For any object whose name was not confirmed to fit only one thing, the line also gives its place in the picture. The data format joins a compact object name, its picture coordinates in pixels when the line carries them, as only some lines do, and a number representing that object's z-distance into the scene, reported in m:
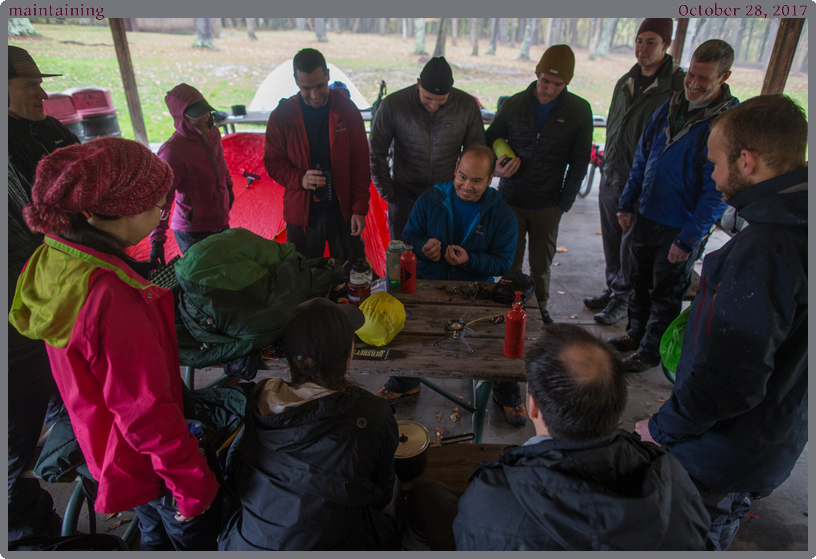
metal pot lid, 1.79
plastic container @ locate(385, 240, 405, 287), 2.49
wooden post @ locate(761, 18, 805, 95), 4.46
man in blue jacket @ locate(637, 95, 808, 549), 1.36
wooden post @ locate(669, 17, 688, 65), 5.15
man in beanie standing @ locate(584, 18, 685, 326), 3.38
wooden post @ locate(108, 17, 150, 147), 5.30
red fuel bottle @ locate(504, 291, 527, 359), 1.95
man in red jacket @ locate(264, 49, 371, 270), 3.17
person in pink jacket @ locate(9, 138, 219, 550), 1.22
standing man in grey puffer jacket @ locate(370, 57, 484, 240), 3.44
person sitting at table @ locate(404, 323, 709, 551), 1.00
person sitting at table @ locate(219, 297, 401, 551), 1.31
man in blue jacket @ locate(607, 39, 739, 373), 2.69
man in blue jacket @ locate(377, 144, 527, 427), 2.64
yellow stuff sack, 2.03
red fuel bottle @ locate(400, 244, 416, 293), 2.46
